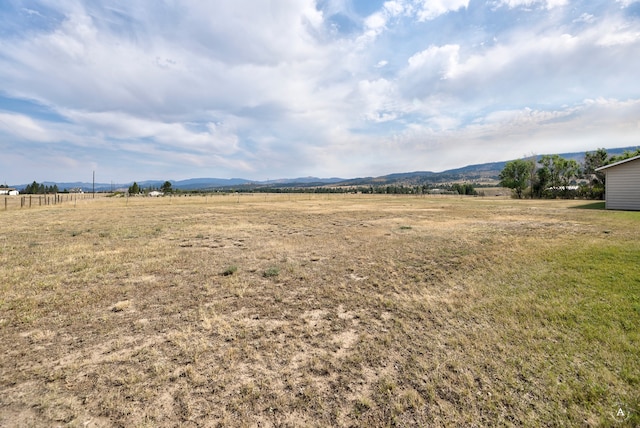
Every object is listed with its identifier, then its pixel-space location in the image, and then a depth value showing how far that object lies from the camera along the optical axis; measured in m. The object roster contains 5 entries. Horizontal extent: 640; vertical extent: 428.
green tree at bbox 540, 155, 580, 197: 43.16
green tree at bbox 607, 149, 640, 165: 36.04
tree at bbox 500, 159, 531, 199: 48.56
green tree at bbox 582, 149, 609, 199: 36.91
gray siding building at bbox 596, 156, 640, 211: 19.75
